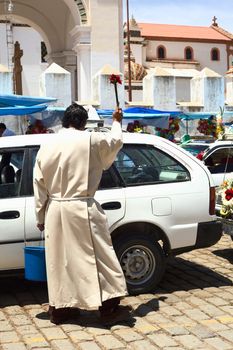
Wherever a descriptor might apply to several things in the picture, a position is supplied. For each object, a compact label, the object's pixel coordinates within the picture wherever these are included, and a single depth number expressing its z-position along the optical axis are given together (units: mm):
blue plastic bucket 5207
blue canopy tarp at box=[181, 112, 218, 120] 18528
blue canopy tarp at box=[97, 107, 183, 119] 16391
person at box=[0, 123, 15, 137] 11837
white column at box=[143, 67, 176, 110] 18875
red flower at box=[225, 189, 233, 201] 7375
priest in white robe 4824
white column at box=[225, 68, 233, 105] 20844
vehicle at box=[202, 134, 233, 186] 11752
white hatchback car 5559
